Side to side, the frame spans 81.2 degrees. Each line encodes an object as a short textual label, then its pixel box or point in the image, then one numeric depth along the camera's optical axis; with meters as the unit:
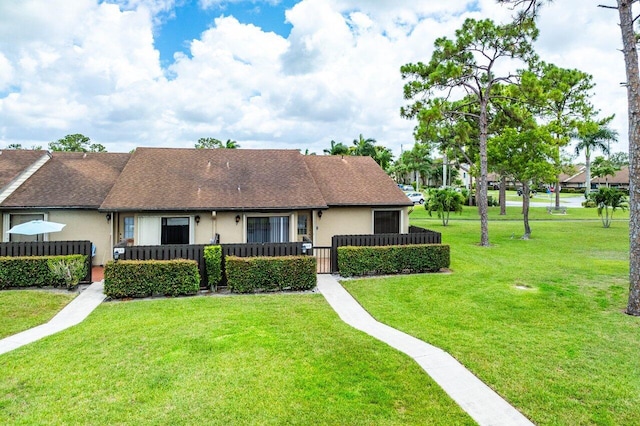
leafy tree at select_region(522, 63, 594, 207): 18.08
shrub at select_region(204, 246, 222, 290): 11.71
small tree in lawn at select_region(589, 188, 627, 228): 26.28
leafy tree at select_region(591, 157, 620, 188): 55.88
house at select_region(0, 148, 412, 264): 14.34
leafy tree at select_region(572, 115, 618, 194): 46.91
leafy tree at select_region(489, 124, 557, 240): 20.72
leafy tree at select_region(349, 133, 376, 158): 51.62
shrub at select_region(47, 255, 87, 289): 11.32
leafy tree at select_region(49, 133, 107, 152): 56.84
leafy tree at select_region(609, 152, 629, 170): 87.12
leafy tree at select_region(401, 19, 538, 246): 18.31
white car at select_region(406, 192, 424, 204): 47.81
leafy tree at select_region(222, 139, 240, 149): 40.34
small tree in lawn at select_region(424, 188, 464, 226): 27.12
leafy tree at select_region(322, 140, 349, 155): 47.56
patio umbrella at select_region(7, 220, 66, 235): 12.63
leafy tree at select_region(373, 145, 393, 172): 53.32
